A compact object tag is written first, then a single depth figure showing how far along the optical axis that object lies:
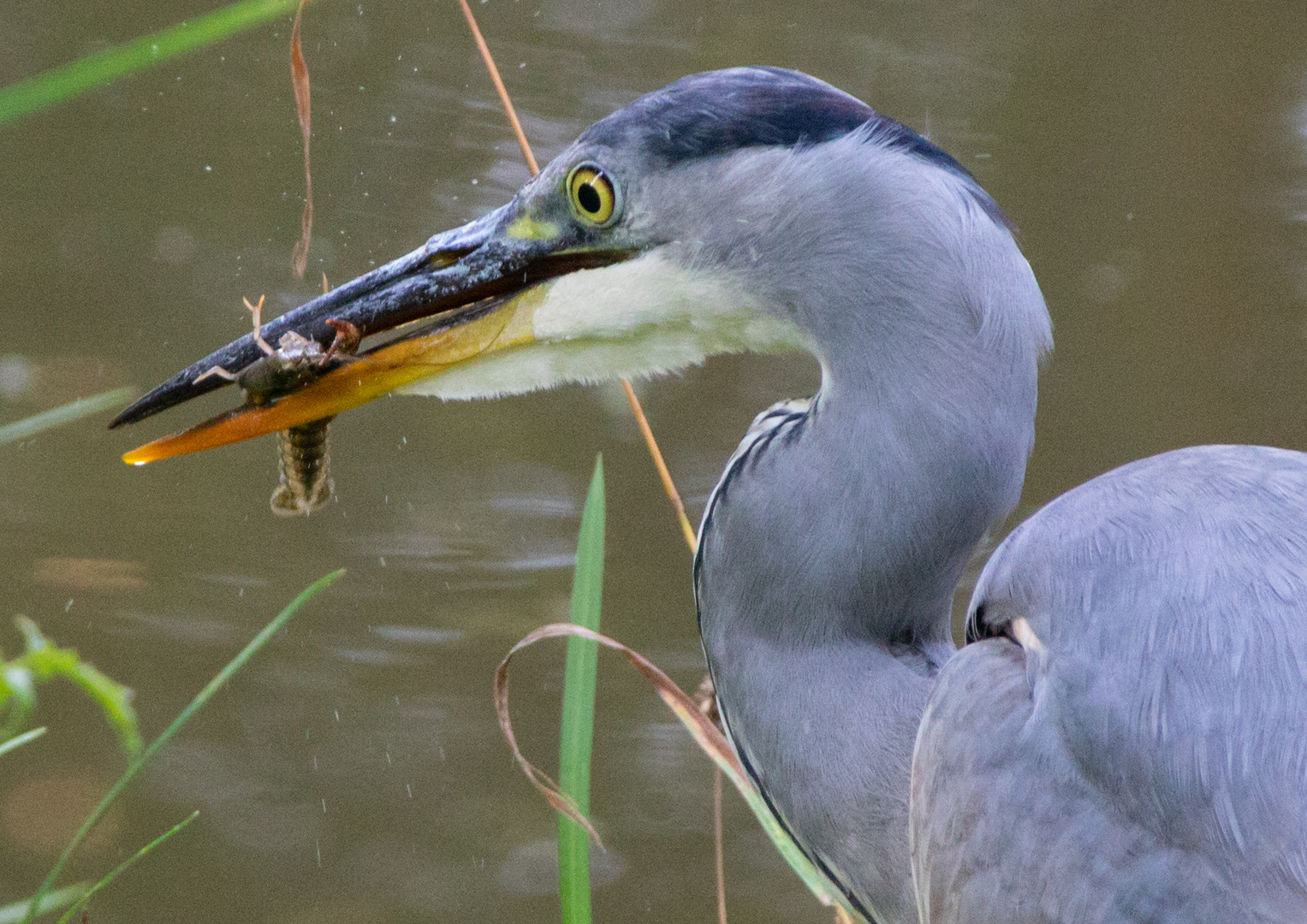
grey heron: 5.35
